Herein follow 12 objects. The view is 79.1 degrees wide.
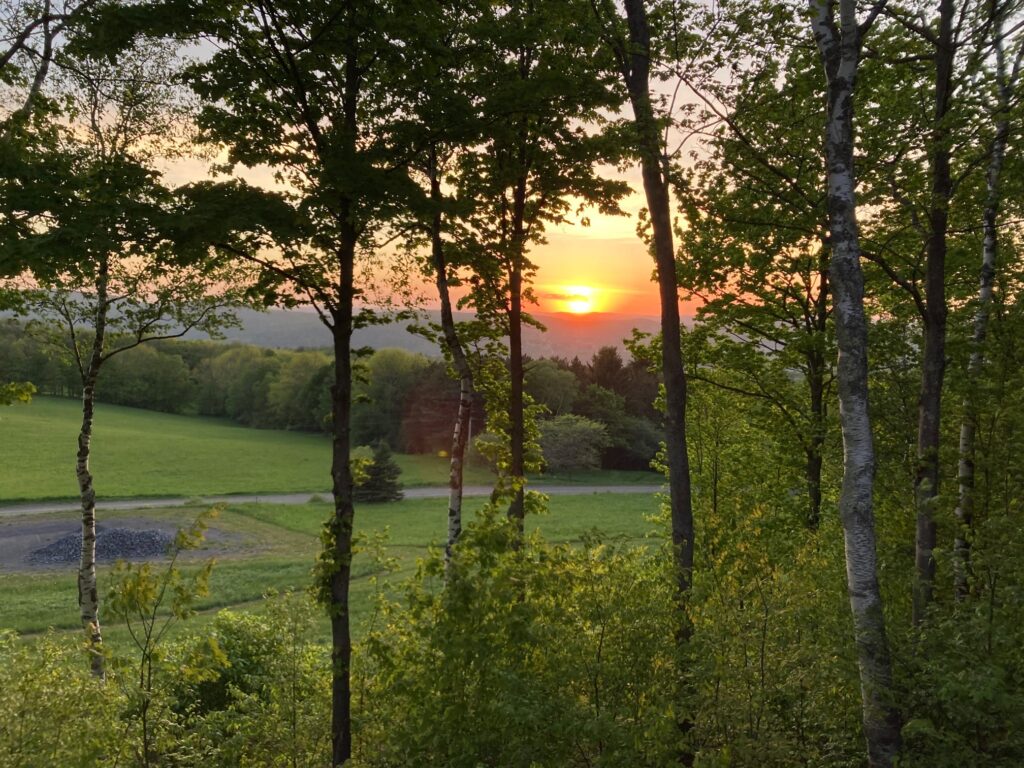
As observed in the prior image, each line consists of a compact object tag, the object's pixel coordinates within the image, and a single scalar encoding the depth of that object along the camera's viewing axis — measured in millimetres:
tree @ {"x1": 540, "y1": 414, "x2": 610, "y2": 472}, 54250
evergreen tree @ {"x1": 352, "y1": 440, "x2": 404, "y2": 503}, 44094
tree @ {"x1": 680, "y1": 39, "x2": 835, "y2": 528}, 9172
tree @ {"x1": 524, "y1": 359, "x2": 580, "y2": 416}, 56625
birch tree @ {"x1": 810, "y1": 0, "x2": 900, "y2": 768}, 6246
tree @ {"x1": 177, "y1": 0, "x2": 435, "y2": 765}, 7359
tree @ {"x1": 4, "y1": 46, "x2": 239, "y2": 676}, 11711
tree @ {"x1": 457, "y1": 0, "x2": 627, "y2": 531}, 9219
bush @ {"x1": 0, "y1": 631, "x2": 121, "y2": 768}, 6324
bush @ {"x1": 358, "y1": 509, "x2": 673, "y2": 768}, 5480
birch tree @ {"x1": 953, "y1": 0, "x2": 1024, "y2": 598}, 7676
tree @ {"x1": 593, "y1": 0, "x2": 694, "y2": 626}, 9008
